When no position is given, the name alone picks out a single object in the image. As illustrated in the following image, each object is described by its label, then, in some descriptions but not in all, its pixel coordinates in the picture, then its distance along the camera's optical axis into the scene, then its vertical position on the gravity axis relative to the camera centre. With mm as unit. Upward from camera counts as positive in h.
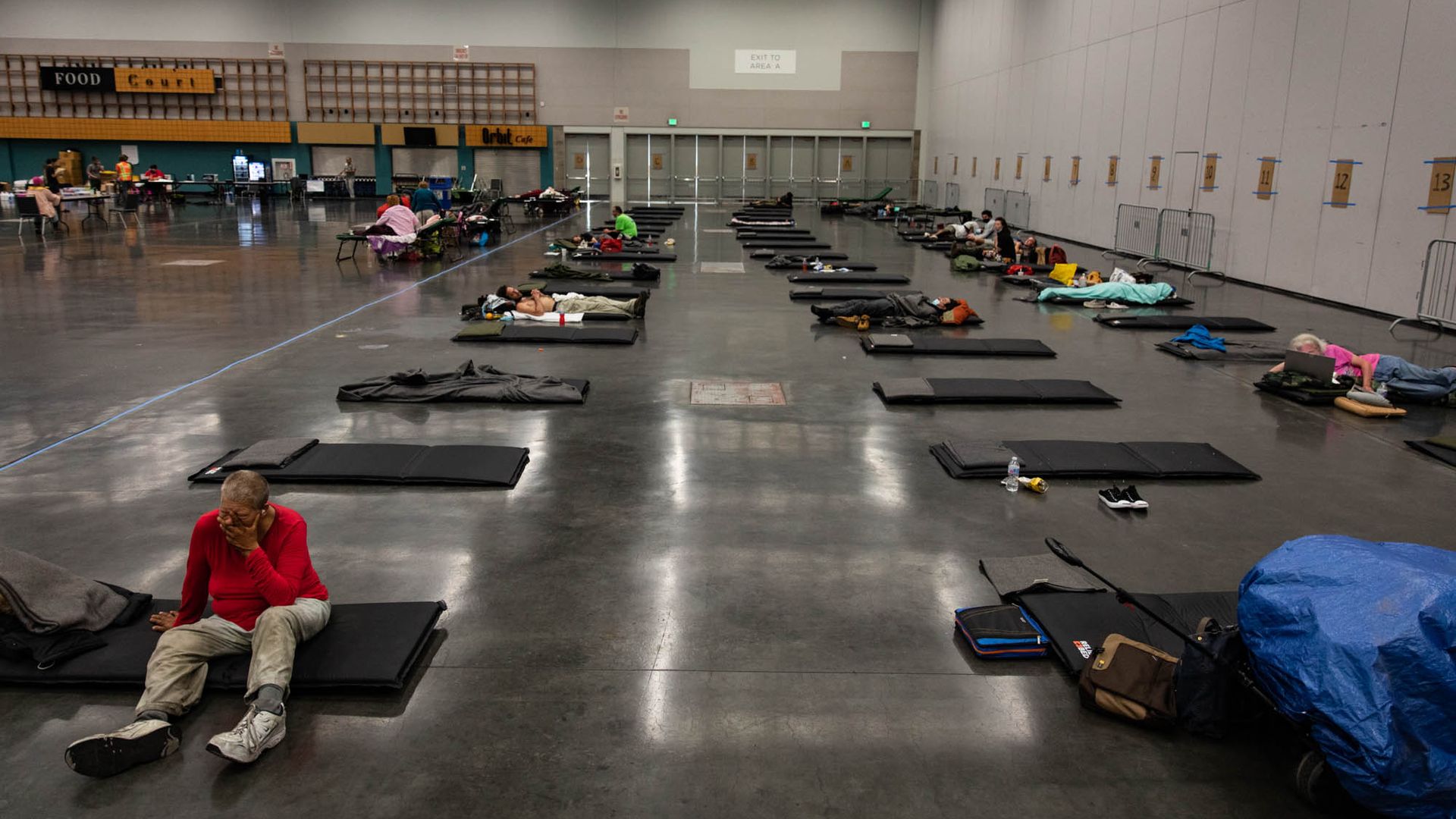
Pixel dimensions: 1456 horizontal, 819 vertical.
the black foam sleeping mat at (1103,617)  4012 -1755
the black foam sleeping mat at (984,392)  8055 -1524
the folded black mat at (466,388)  7930 -1559
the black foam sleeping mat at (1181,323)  11672 -1314
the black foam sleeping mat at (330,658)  3631 -1783
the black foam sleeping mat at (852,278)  15617 -1115
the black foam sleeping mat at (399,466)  5980 -1687
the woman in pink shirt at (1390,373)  8211 -1305
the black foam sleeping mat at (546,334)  10320 -1416
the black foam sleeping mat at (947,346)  10109 -1422
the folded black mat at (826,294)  13820 -1234
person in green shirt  19688 -483
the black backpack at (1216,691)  3420 -1685
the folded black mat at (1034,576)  4512 -1725
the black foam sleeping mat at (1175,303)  13484 -1200
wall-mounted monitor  36125 +2281
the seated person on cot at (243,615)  3330 -1616
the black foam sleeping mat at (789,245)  21000 -824
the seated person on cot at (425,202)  20812 -57
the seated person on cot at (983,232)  20047 -429
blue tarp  2844 -1354
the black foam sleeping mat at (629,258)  17812 -995
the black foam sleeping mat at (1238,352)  10070 -1415
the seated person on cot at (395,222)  16750 -410
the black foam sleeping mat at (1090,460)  6301 -1636
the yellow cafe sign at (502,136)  36312 +2448
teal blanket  13555 -1113
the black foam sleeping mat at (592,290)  12920 -1203
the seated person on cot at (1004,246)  18312 -644
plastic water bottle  6066 -1664
